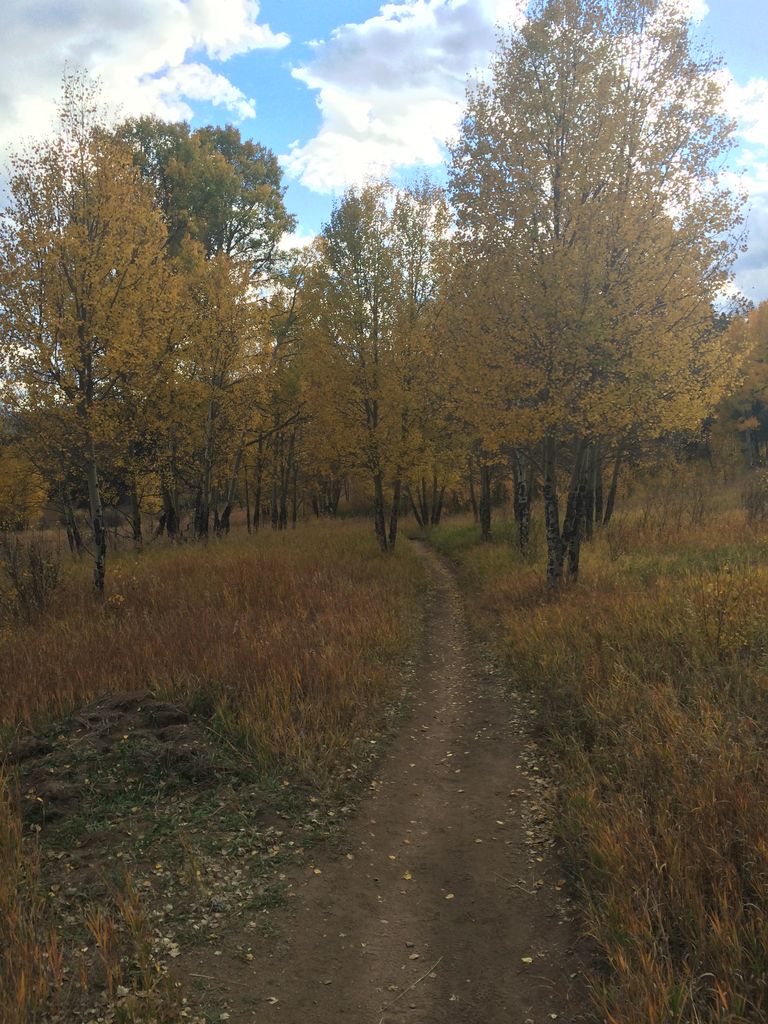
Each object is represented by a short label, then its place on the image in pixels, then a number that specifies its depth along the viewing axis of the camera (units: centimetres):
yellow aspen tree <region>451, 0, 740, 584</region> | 959
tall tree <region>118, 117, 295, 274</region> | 2086
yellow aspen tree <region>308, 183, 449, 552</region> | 1672
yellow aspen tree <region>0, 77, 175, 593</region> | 1045
